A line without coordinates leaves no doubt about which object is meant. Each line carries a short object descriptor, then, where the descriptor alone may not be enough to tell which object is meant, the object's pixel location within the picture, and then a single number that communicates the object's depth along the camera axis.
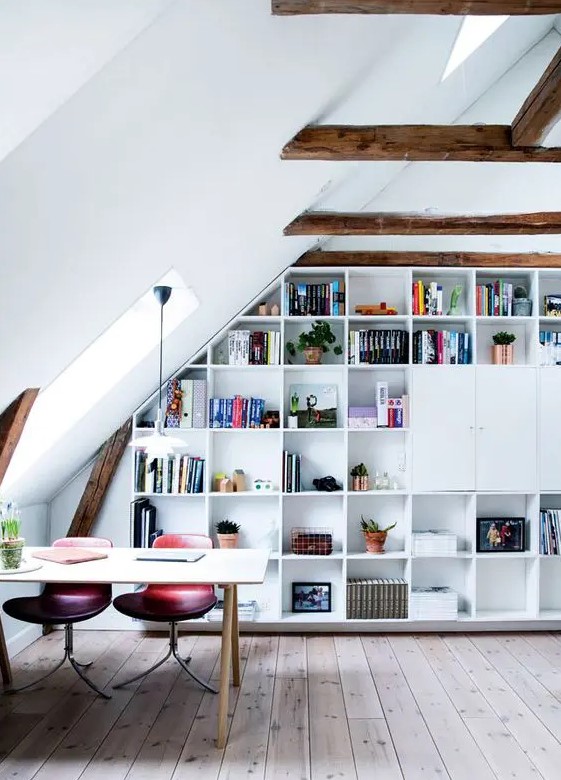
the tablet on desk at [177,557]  3.70
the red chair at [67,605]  3.62
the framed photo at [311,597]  5.02
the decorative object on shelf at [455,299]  5.04
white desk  3.18
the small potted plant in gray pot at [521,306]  4.99
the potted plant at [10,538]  3.37
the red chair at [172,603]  3.64
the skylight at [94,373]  4.22
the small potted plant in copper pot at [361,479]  4.95
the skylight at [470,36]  3.88
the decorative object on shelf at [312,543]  4.89
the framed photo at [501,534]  4.97
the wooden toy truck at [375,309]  5.02
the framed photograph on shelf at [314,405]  4.99
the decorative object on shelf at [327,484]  4.94
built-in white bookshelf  4.89
